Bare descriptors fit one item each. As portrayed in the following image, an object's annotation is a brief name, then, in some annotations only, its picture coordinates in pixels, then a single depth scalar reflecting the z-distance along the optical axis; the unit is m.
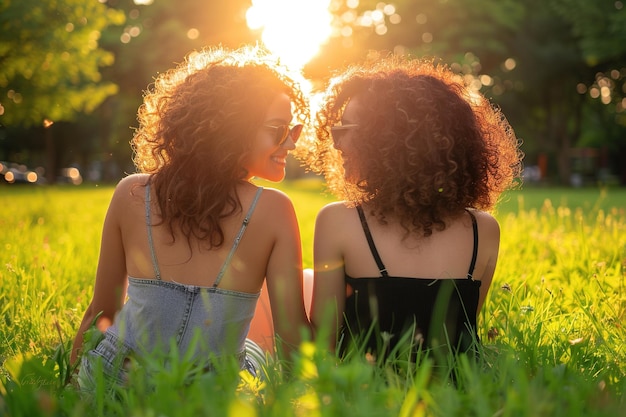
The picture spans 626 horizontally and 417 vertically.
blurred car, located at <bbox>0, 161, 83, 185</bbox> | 37.94
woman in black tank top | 2.55
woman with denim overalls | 2.42
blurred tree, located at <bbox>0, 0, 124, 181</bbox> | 11.49
